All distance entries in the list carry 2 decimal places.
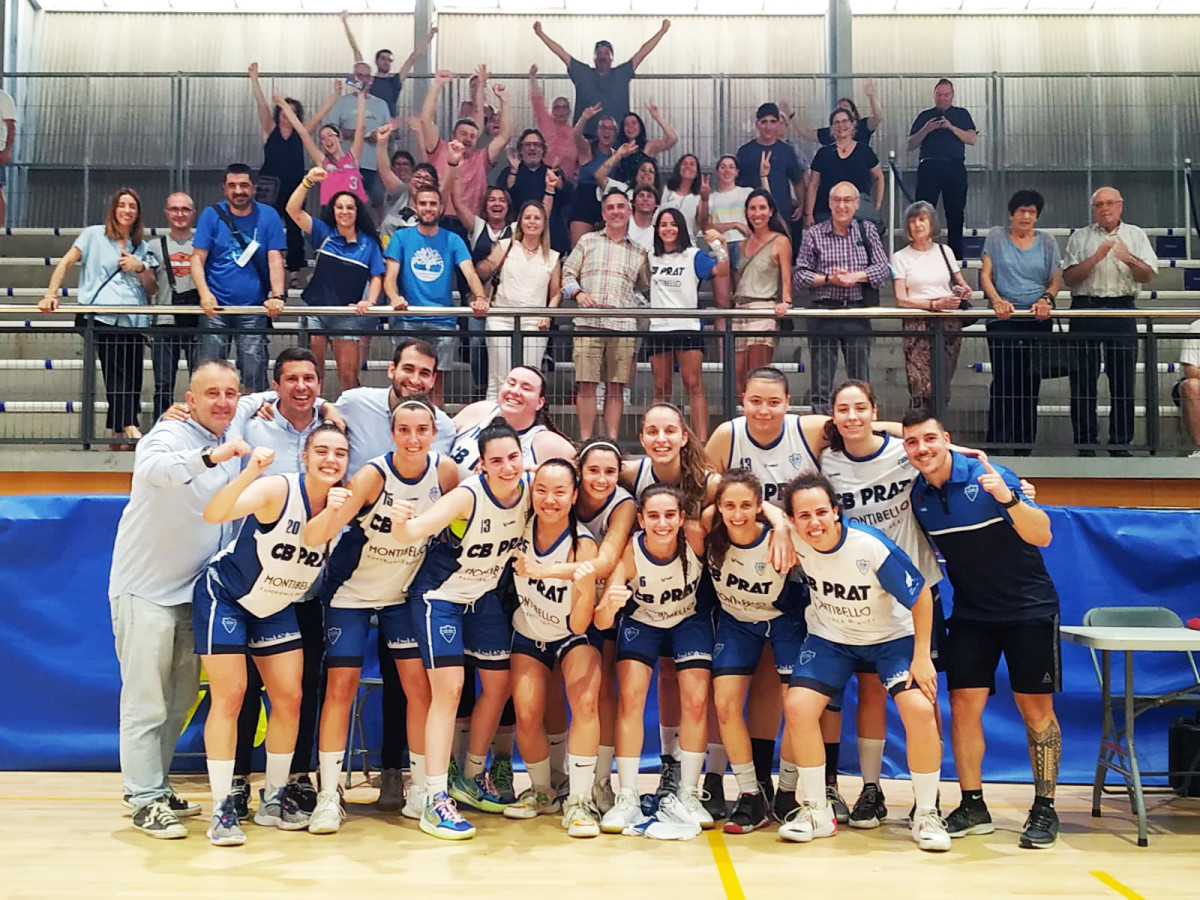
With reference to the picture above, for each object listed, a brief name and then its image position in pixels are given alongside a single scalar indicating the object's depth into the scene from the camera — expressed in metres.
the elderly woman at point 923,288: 7.88
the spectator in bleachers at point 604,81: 10.48
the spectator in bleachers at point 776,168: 10.02
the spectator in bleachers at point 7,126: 10.48
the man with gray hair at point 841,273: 7.88
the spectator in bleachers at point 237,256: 7.86
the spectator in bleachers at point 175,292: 7.83
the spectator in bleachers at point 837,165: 9.70
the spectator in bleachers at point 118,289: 7.88
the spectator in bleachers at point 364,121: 10.27
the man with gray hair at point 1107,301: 7.90
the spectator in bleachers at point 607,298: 7.77
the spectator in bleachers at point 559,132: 10.26
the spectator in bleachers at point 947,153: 10.35
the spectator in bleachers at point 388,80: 10.84
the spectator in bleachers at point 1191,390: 7.90
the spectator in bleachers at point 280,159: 9.92
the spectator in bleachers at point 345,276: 7.90
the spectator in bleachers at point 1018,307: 7.91
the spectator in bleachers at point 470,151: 9.81
